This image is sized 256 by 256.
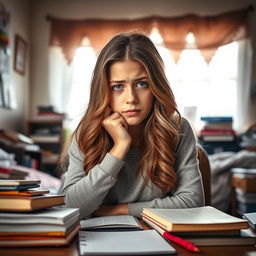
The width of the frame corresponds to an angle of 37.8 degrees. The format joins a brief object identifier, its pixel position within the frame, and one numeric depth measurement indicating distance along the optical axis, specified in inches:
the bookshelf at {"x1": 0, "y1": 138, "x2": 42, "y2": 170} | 122.0
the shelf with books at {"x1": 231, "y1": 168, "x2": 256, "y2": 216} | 103.9
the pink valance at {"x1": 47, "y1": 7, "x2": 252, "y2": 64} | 166.1
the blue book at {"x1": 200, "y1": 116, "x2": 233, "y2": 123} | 155.4
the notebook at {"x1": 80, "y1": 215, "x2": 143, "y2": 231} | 29.4
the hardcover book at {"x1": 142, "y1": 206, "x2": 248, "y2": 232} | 25.7
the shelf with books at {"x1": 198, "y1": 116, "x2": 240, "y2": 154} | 156.0
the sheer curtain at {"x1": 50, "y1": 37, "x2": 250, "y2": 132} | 166.6
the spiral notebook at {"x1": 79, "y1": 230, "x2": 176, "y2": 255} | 22.1
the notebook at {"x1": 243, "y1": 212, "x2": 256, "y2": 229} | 31.8
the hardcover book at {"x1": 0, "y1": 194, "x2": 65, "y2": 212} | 25.5
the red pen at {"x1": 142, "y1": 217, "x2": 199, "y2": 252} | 23.7
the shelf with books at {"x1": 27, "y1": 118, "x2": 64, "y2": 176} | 154.7
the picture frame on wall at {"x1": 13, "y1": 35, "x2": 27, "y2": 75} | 155.7
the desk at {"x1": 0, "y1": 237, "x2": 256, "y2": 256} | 23.1
